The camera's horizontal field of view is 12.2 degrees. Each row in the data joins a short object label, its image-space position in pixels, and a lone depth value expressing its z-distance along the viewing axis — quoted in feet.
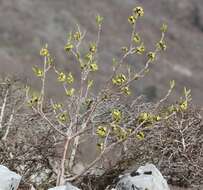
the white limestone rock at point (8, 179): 36.61
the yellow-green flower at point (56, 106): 40.54
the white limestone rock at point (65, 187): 35.83
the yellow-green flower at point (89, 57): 40.28
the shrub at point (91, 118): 40.09
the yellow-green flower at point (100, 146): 40.29
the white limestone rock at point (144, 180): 38.50
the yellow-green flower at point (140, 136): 39.87
